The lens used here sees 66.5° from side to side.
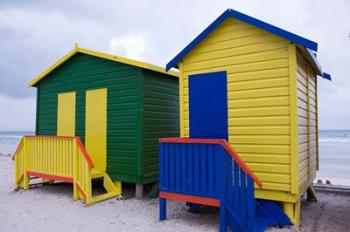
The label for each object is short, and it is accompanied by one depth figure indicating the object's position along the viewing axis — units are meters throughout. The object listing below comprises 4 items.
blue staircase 4.25
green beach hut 7.02
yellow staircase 6.50
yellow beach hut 4.58
